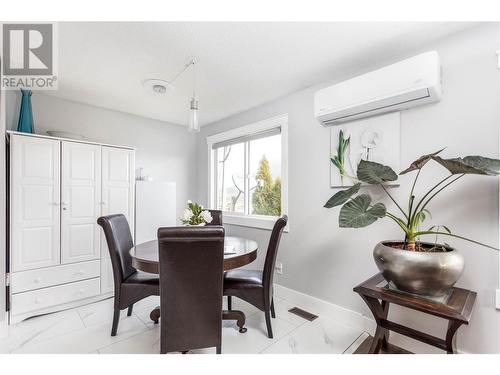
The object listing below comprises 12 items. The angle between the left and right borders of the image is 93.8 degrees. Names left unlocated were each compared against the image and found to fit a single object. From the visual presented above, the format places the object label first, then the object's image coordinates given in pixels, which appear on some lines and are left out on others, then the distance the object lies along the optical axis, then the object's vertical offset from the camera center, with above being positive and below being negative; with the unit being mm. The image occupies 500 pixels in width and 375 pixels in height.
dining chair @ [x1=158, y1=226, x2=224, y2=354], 1334 -597
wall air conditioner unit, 1548 +724
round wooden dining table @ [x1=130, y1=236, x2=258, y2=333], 1658 -528
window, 2820 +216
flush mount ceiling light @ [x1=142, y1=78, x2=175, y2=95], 2305 +1046
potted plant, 1241 -347
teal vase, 2320 +719
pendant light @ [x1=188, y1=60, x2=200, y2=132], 1825 +571
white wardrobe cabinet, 2148 -296
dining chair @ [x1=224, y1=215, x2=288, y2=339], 1876 -800
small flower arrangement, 2182 -266
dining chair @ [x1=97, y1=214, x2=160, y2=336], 1896 -785
